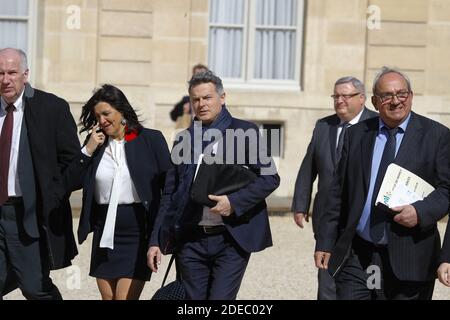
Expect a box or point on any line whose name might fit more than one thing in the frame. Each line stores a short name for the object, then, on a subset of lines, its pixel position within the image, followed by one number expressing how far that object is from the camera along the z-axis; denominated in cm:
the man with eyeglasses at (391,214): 1245
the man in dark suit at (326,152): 1669
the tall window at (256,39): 3212
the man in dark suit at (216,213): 1331
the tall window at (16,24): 3136
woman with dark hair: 1410
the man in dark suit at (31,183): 1385
